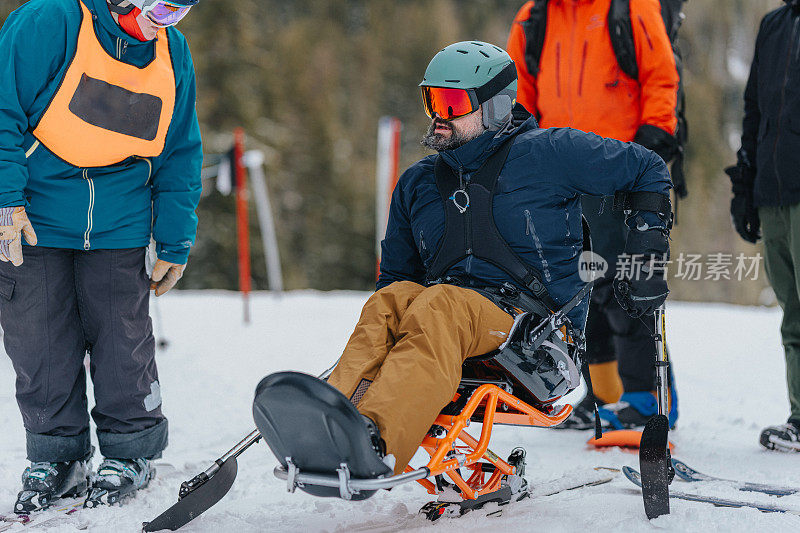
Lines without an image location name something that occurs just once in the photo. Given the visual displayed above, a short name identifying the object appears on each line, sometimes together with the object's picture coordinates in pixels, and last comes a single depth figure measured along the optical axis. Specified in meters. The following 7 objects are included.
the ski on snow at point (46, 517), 5.08
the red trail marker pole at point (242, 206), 13.74
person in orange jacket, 7.14
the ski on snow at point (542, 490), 4.91
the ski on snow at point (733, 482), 5.56
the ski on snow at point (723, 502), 4.98
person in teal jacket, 5.25
